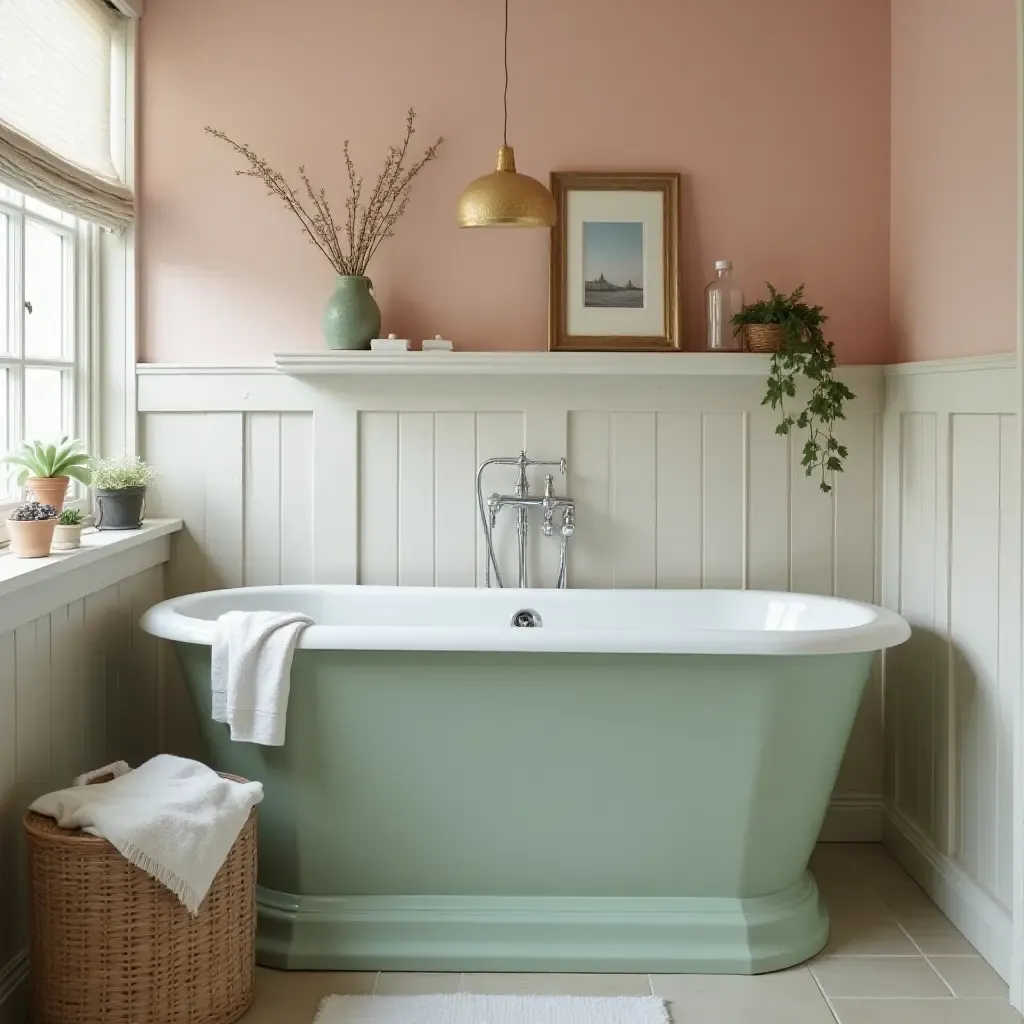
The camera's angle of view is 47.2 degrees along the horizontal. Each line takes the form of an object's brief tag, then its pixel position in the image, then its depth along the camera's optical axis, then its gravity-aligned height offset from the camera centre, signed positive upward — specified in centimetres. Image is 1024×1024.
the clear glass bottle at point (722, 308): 340 +51
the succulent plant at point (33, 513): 260 -7
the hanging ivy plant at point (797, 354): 328 +36
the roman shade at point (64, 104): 275 +98
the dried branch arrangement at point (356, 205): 344 +82
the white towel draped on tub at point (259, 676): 255 -42
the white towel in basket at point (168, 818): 219 -64
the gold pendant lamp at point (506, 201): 294 +71
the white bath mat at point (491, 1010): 242 -111
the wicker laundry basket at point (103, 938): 220 -87
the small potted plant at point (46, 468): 279 +3
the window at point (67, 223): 284 +70
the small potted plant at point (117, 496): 317 -4
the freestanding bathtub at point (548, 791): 257 -70
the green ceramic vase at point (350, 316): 334 +47
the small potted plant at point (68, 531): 276 -11
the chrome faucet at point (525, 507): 340 -7
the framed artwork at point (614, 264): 345 +65
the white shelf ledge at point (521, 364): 331 +34
